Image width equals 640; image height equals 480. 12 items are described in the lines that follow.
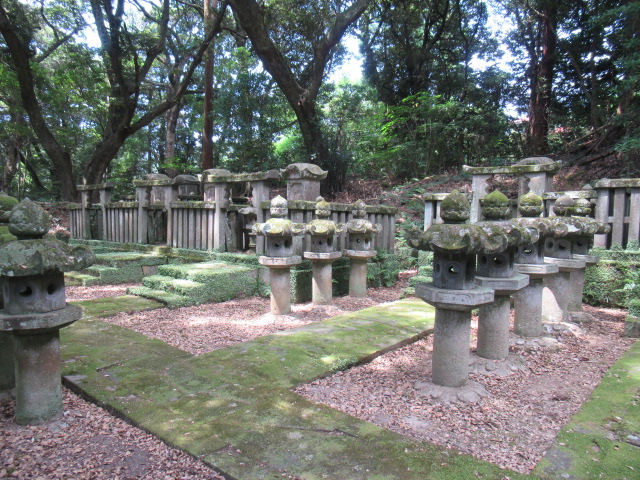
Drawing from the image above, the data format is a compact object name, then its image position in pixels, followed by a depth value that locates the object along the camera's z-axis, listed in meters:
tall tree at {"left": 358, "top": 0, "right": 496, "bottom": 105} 16.72
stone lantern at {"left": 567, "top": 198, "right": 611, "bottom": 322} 5.29
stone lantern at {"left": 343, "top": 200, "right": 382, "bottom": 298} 6.84
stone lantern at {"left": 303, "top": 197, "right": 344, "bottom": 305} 6.20
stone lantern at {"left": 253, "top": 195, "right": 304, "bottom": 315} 5.48
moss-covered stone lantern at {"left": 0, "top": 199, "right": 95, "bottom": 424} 2.55
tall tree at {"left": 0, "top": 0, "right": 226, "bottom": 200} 12.30
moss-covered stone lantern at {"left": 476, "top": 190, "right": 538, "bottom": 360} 3.72
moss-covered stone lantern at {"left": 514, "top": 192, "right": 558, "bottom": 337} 4.52
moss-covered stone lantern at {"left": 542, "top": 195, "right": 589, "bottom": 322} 5.12
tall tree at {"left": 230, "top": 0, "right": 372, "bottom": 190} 11.52
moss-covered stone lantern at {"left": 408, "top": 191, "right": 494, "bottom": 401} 3.10
